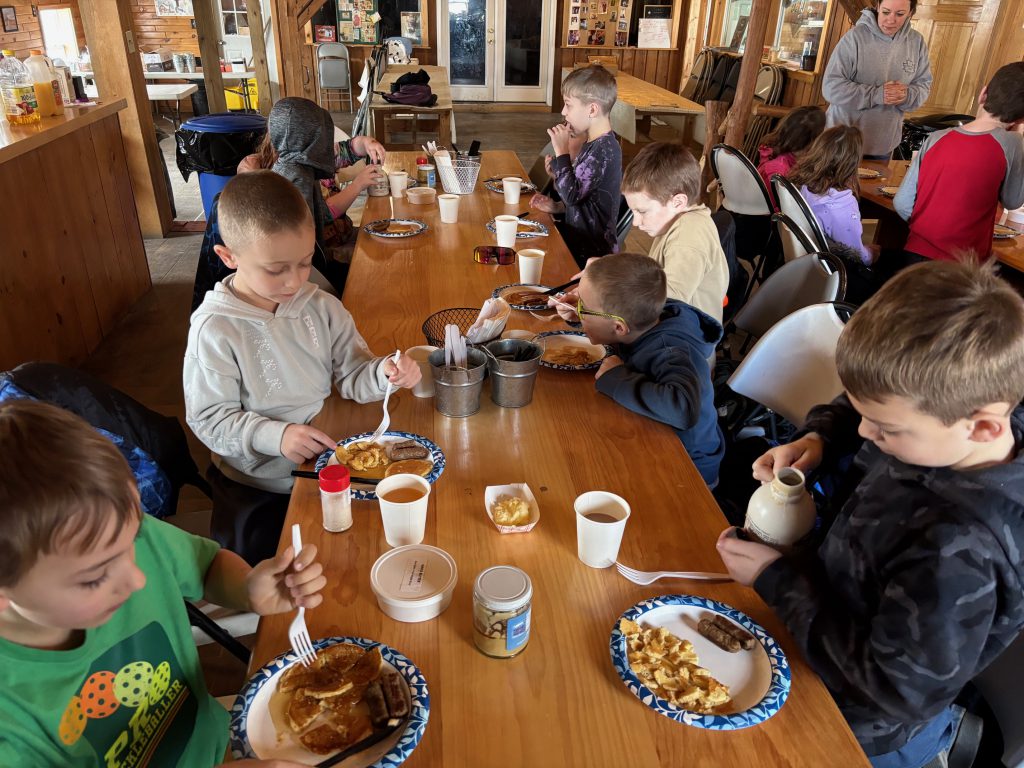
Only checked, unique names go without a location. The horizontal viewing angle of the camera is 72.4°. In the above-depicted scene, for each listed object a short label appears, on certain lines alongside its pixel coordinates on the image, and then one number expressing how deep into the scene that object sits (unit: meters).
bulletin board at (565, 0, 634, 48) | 11.12
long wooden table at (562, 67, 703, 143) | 7.19
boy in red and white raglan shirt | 3.07
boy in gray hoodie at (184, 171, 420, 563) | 1.57
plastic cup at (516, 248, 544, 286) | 2.39
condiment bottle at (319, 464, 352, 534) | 1.20
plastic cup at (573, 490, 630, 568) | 1.13
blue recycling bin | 4.21
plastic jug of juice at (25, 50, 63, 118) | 3.37
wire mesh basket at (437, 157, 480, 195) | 3.51
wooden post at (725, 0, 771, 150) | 4.98
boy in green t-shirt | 0.77
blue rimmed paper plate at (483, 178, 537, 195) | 3.71
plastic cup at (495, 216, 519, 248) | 2.70
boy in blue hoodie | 1.59
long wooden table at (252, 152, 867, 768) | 0.89
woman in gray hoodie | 4.45
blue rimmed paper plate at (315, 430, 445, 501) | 1.32
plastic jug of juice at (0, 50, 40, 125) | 3.25
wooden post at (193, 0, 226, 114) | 6.36
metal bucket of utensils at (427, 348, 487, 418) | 1.55
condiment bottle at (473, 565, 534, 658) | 0.96
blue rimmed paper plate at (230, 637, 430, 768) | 0.86
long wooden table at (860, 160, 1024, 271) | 3.85
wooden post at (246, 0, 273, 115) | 6.25
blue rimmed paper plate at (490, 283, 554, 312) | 2.25
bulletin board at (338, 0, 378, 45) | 10.88
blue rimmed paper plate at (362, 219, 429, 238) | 2.92
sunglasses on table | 2.60
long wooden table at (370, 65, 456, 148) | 6.57
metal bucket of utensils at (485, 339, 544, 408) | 1.59
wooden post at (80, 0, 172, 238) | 4.61
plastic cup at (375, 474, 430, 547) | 1.17
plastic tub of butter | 1.05
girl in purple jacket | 3.28
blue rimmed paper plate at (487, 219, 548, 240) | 2.98
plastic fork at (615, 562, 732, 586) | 1.14
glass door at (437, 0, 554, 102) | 11.16
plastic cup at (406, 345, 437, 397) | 1.67
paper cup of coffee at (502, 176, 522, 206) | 3.37
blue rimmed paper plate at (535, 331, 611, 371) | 1.86
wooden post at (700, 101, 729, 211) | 6.45
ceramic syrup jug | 1.09
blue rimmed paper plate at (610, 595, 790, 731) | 0.92
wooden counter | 2.99
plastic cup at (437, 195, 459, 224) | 3.07
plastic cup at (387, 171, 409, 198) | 3.36
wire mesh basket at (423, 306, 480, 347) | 1.97
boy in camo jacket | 0.89
